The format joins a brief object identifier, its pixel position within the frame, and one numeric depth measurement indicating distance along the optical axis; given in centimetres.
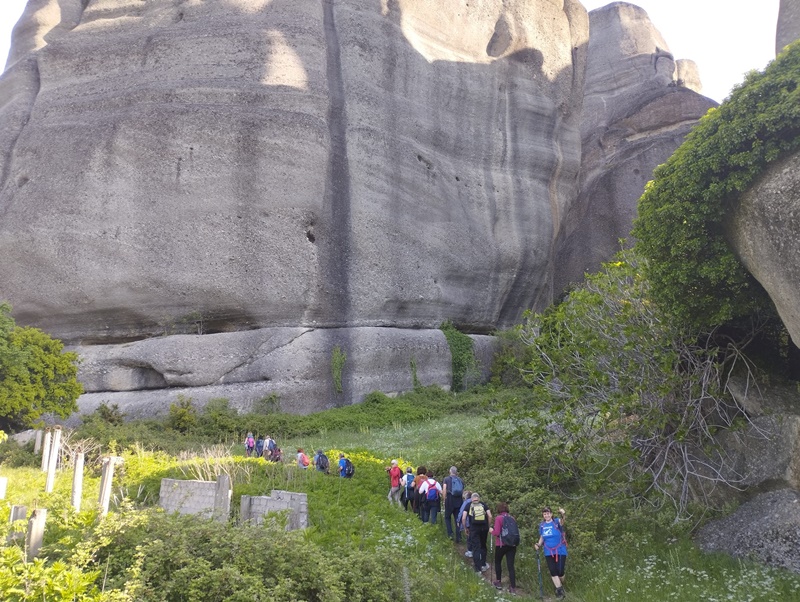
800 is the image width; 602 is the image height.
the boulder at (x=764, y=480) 828
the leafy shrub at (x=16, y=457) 1458
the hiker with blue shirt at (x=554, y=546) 792
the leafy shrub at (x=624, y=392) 989
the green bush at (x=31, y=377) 1705
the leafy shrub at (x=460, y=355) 2558
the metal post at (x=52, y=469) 1025
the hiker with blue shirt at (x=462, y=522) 902
